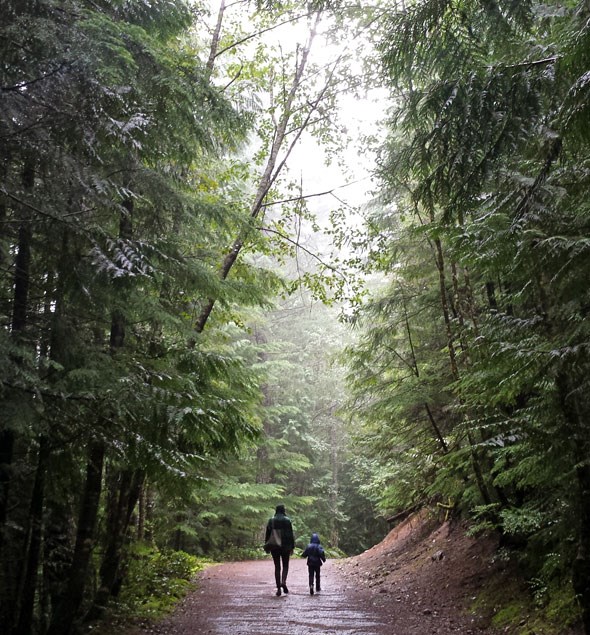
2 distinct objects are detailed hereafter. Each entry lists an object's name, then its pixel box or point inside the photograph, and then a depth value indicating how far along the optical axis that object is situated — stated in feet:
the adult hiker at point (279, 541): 33.24
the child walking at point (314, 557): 34.42
